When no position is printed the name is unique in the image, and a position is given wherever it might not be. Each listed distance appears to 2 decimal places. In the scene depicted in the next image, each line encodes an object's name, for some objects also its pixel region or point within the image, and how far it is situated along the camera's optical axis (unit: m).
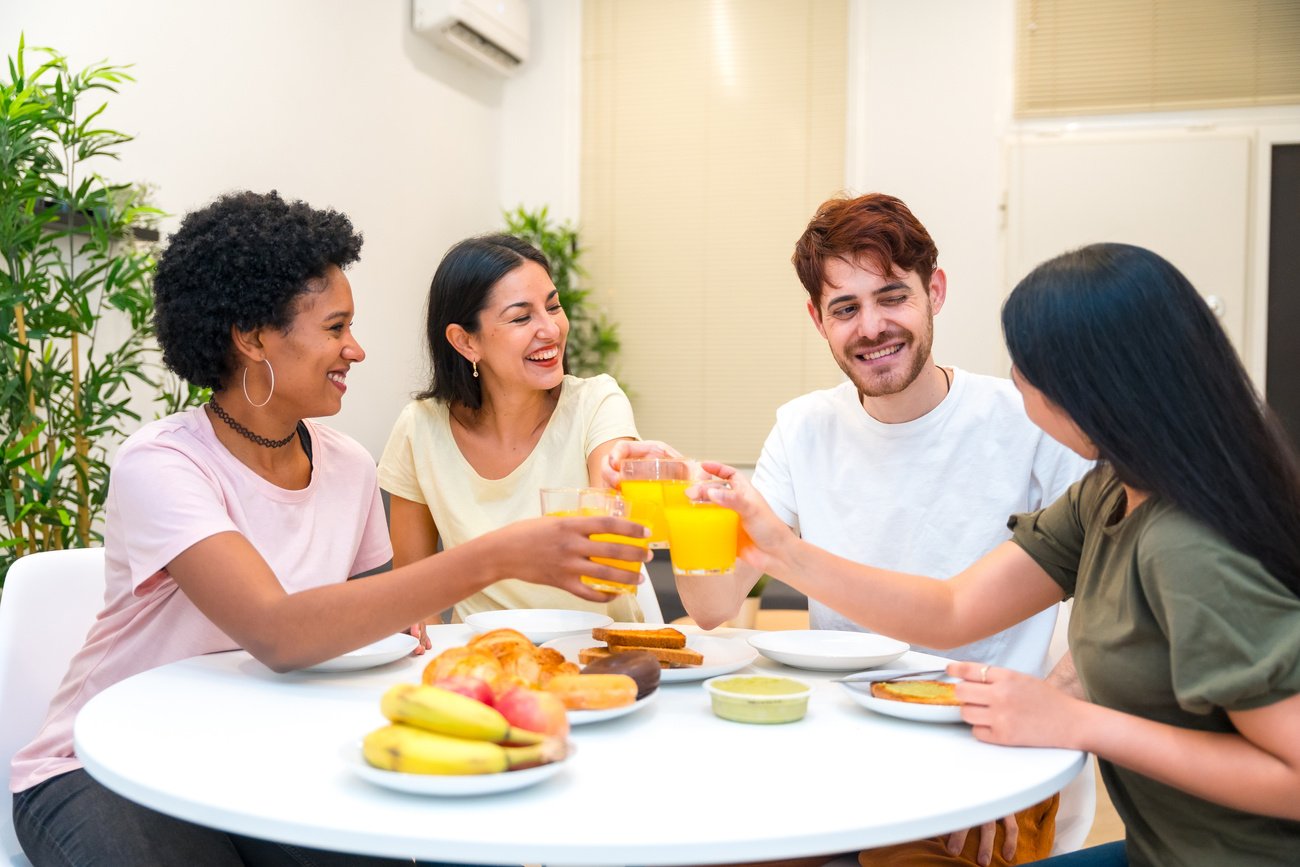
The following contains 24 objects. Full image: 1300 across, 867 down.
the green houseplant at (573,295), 5.73
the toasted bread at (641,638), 1.55
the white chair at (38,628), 1.67
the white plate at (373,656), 1.49
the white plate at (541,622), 1.70
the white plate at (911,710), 1.24
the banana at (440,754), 0.96
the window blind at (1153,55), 5.09
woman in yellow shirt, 2.38
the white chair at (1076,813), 1.73
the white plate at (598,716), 1.20
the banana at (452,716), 0.98
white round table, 0.91
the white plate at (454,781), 0.95
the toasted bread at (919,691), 1.29
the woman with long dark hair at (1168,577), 1.09
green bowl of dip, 1.27
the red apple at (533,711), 1.03
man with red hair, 2.02
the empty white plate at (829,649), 1.52
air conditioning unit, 5.09
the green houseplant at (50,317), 2.62
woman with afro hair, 1.39
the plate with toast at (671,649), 1.49
